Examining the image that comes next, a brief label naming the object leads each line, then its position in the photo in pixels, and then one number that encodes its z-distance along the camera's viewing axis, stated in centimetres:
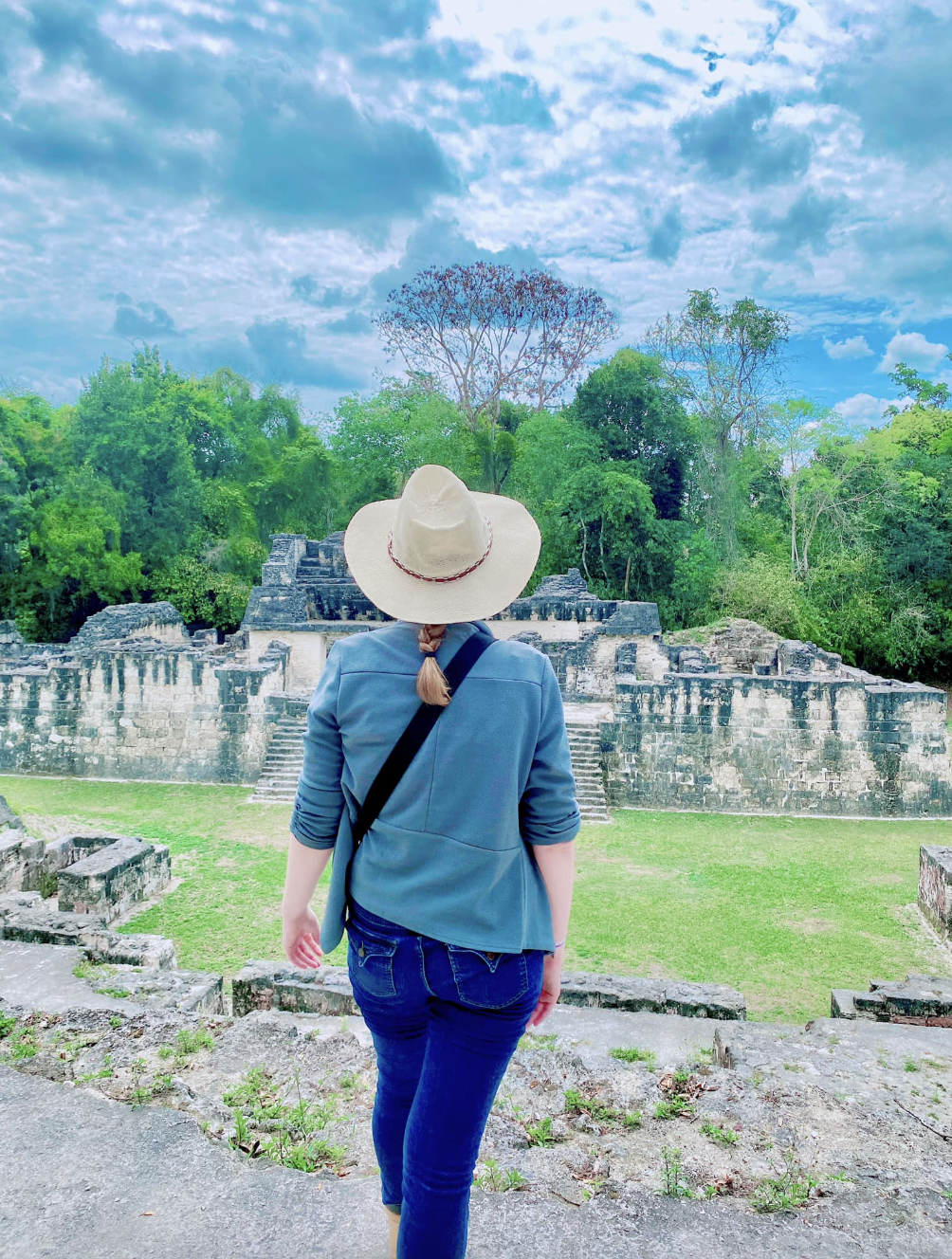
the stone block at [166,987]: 393
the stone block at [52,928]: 486
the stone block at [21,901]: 557
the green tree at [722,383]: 2384
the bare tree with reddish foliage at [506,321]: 2794
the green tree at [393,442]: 2589
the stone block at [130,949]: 465
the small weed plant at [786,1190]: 218
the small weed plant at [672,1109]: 280
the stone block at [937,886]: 682
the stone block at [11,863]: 666
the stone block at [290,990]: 408
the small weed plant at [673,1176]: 226
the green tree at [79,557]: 2252
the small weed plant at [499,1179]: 226
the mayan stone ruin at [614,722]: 1042
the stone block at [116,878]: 639
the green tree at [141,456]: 2483
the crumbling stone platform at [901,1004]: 439
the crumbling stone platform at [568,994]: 411
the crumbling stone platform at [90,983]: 375
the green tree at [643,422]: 2316
